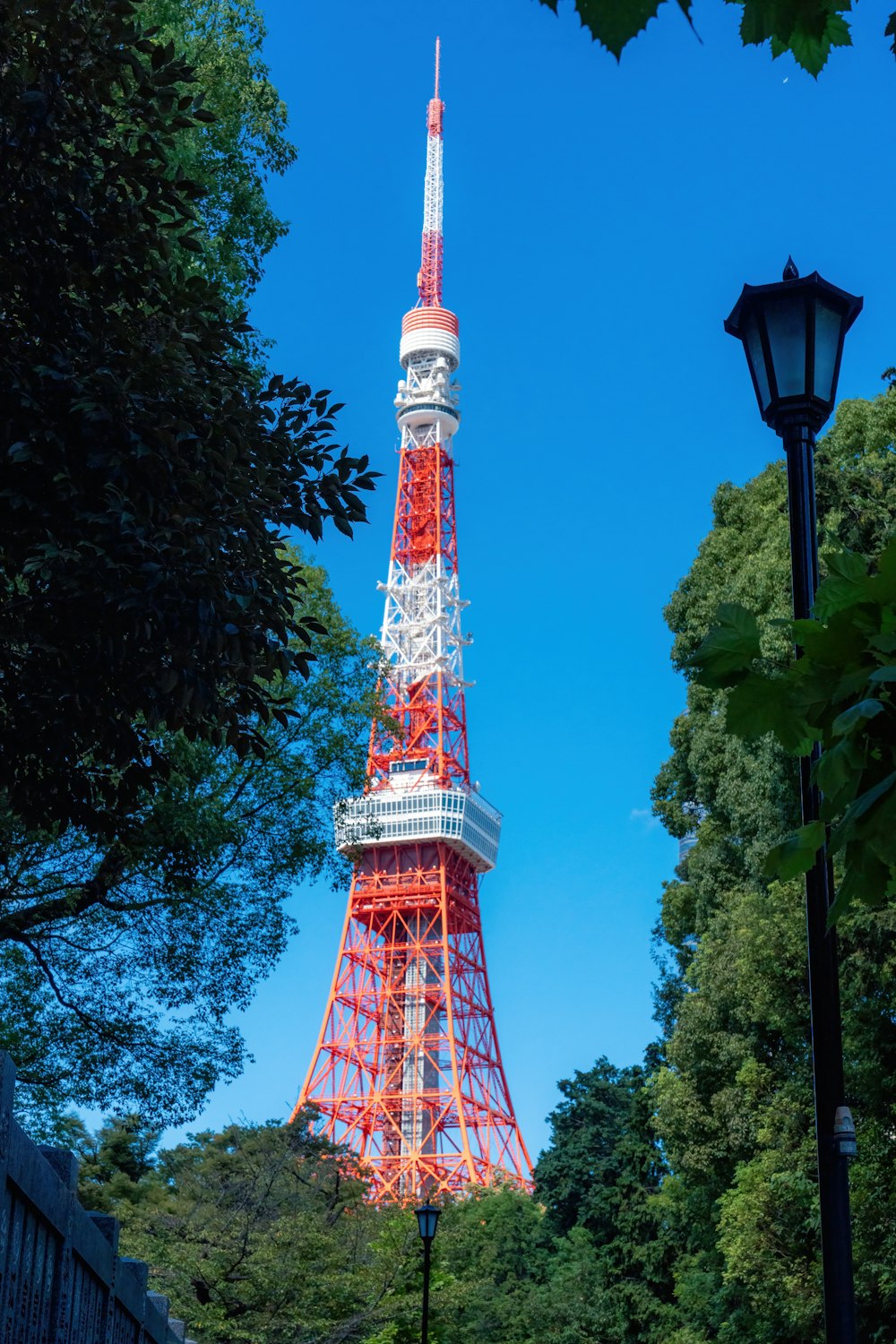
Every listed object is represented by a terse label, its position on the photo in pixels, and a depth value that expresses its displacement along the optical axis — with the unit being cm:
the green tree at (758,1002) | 1588
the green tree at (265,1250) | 2205
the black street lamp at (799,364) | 526
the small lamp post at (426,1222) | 1761
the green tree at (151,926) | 1283
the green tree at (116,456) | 674
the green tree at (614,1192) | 3109
